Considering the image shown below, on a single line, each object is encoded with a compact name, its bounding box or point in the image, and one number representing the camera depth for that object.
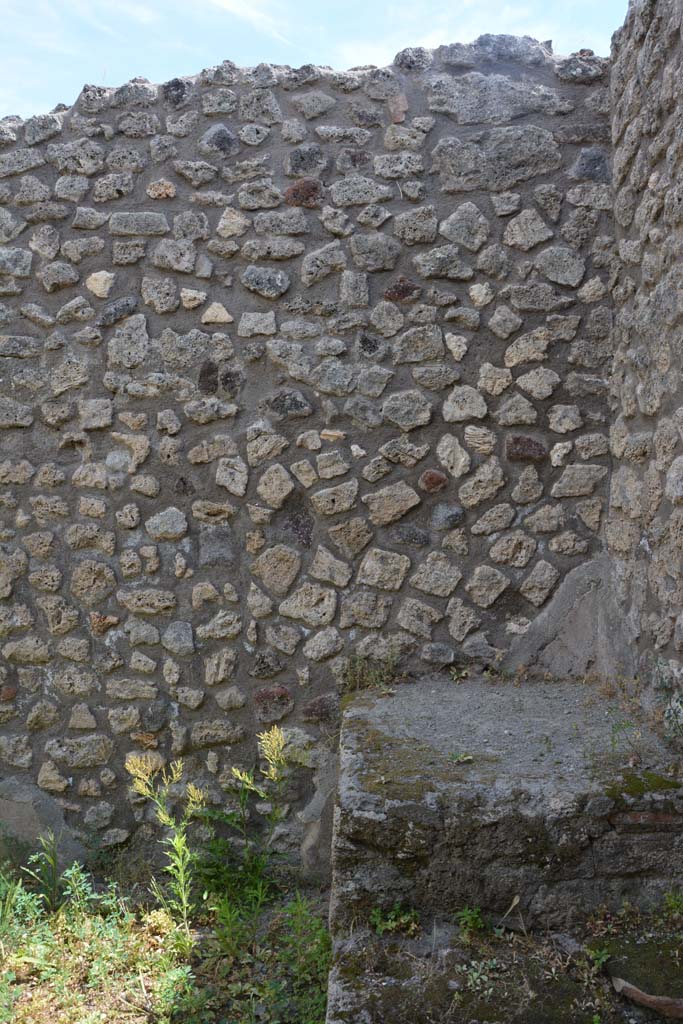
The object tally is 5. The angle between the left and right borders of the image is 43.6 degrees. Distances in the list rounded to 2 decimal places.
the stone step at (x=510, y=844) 2.14
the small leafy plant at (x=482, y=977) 1.85
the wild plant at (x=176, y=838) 2.76
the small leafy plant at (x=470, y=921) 2.08
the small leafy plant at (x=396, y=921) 2.10
